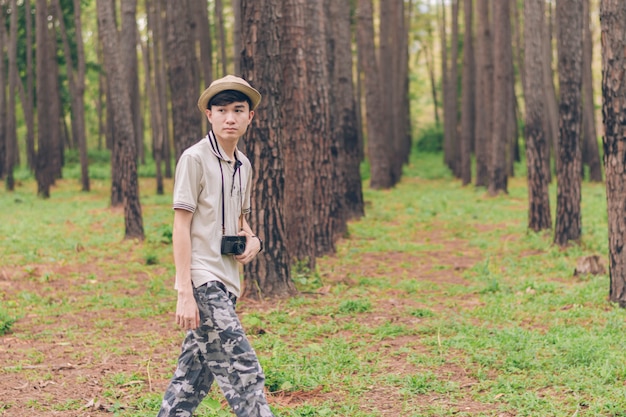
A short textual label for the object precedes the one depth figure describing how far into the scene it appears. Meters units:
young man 4.06
